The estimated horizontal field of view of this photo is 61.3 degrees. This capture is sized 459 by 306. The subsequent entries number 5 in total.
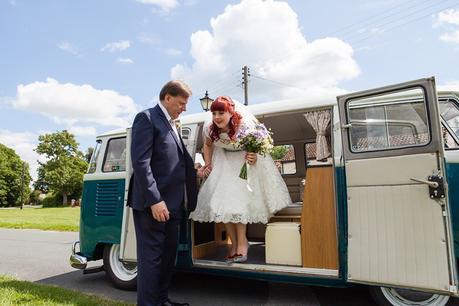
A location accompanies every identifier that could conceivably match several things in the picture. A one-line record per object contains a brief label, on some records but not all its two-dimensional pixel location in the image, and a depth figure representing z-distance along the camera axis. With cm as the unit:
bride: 472
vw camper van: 340
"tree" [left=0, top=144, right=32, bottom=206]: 6256
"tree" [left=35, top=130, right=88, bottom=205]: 5281
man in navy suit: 370
